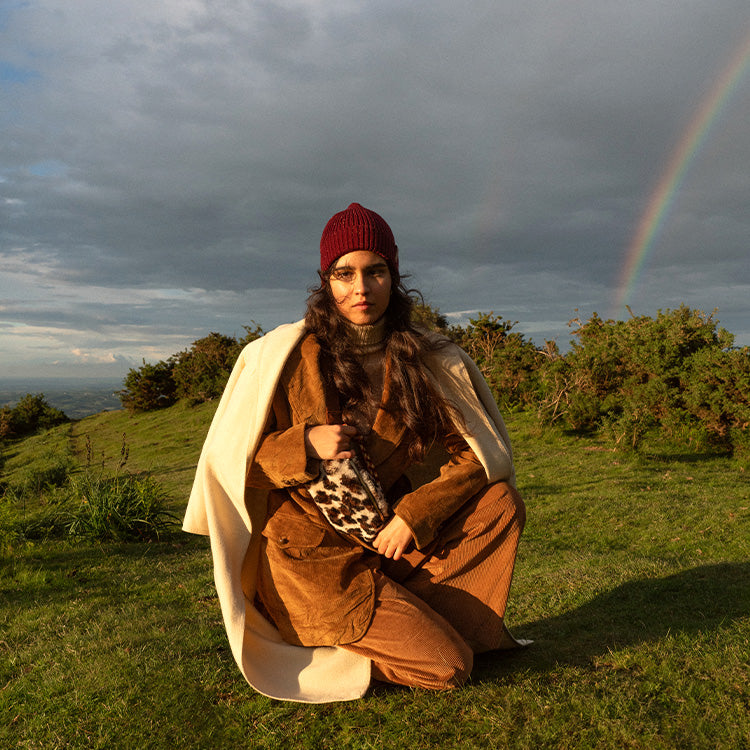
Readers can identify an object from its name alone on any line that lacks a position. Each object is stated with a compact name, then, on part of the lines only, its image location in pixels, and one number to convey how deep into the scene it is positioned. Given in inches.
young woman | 103.5
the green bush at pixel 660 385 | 431.5
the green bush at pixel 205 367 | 1018.7
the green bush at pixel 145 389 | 1139.3
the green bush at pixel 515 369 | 619.8
